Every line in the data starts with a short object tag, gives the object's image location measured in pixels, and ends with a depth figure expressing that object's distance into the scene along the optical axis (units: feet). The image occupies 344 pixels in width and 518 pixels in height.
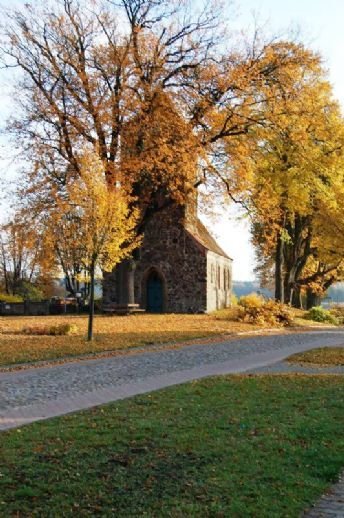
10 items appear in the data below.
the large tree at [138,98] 98.48
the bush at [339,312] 143.33
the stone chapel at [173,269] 125.90
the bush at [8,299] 143.28
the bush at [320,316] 131.52
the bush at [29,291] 183.71
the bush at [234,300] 152.87
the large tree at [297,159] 105.29
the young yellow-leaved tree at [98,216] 68.23
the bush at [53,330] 75.46
